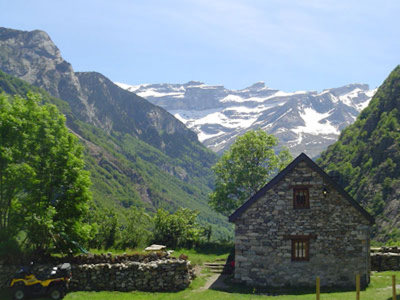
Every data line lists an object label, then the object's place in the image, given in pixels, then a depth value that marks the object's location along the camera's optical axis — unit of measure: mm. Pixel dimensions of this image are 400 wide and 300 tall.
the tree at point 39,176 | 30297
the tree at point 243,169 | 56312
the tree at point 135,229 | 43156
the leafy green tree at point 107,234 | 42031
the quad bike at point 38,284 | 27388
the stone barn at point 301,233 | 30562
